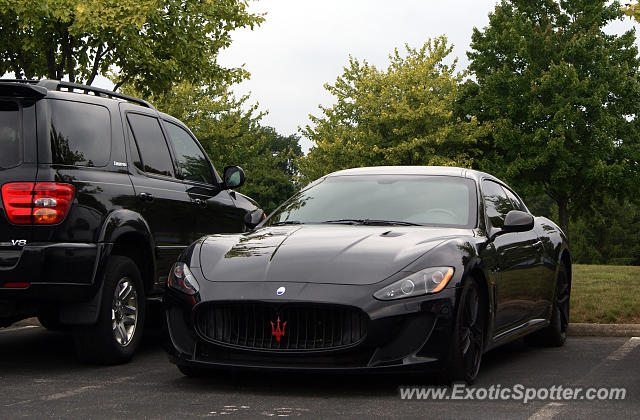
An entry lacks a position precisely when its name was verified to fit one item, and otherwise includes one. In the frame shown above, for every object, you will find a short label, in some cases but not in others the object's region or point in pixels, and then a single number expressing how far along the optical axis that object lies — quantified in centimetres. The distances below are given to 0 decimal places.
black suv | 655
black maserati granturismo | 561
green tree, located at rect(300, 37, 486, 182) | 4112
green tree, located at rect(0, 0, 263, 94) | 1382
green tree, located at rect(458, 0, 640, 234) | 3766
